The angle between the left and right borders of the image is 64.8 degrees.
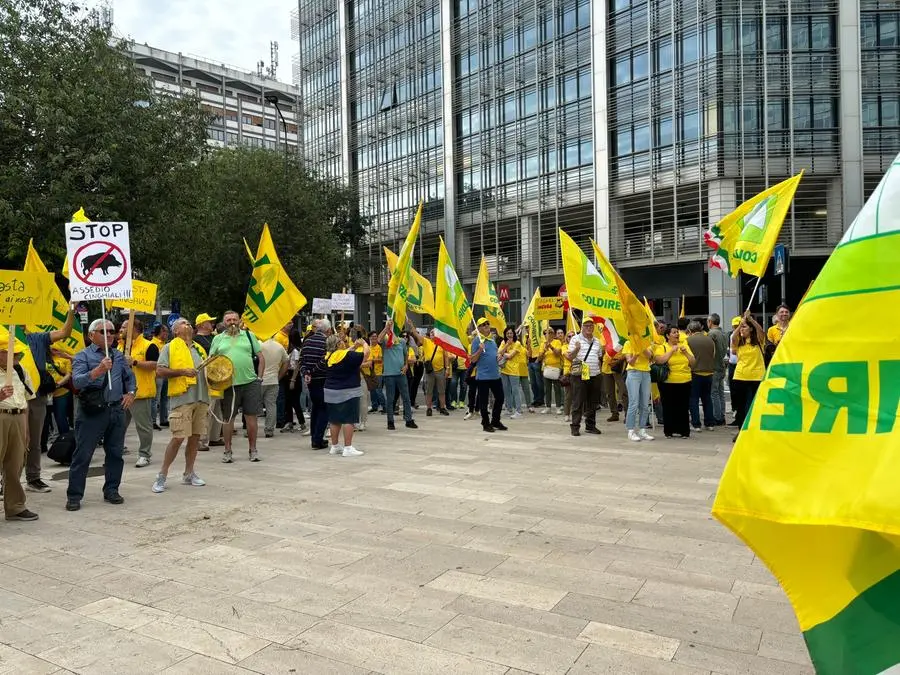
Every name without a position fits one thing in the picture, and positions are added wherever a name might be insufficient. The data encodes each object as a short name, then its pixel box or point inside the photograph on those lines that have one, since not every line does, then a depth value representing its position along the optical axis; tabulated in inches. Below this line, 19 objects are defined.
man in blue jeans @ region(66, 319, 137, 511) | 276.1
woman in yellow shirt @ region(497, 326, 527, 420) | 581.0
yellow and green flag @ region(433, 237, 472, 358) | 507.5
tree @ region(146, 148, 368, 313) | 1106.7
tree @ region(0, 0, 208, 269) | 594.5
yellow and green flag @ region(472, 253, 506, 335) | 613.7
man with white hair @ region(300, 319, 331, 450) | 424.8
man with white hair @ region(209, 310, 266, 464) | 385.1
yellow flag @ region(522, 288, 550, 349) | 671.8
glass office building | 1112.8
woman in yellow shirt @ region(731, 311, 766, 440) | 415.5
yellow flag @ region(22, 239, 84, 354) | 412.7
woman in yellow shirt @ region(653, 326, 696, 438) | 437.1
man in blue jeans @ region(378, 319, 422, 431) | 518.3
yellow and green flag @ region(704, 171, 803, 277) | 377.4
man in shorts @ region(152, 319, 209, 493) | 311.4
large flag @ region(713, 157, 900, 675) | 75.2
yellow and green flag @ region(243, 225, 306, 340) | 430.6
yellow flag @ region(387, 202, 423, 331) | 408.5
